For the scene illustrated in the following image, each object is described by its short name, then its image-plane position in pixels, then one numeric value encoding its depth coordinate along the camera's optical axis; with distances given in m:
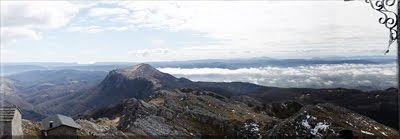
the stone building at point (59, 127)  80.38
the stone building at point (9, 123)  58.29
